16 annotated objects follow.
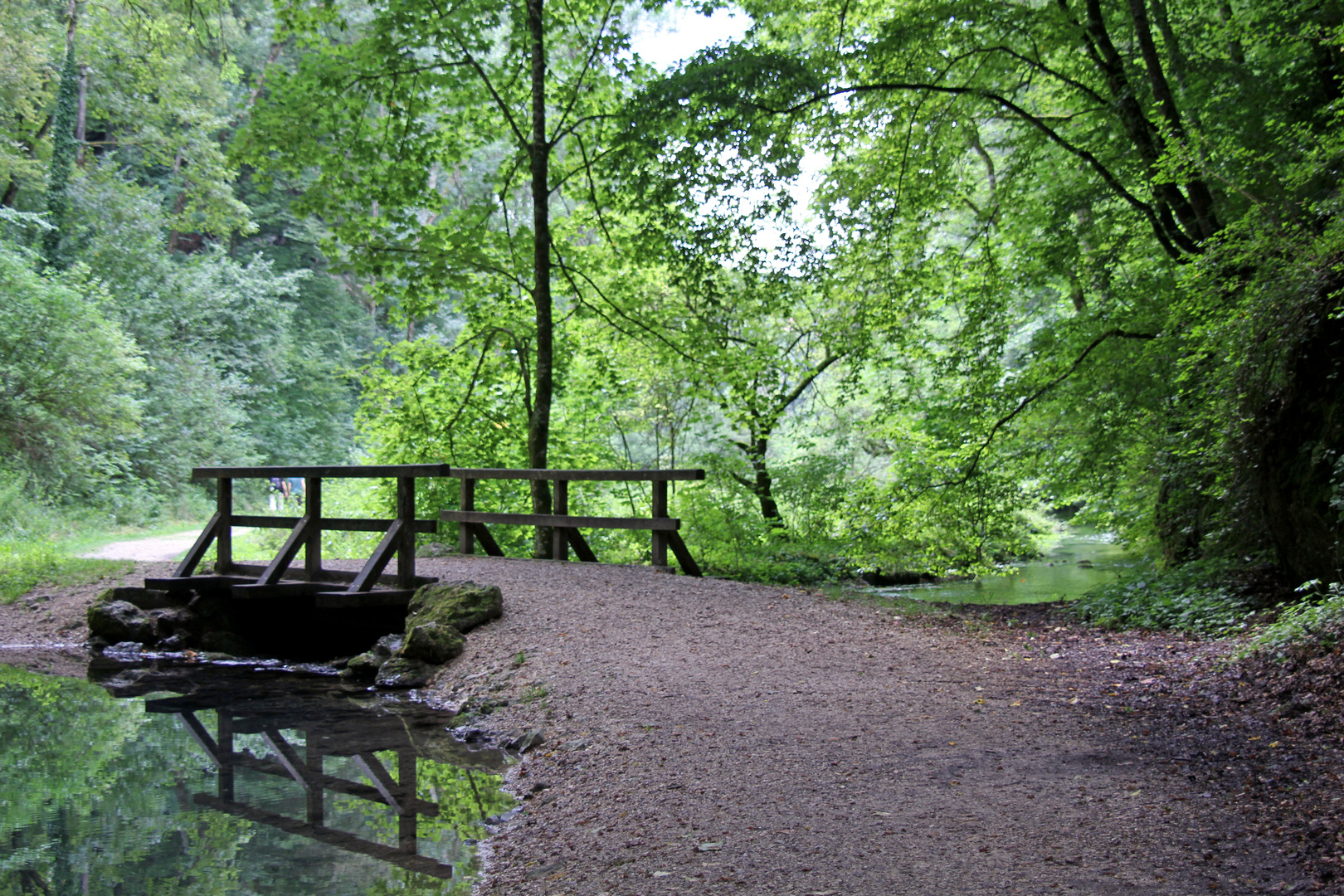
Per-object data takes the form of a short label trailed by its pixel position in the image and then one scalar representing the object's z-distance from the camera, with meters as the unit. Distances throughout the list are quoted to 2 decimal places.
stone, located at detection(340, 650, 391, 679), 8.65
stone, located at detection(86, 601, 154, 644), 9.95
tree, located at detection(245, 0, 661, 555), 12.52
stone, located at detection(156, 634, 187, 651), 10.05
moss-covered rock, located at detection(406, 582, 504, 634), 8.57
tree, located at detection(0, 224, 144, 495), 19.64
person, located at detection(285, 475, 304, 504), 32.77
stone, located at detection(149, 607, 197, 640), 10.11
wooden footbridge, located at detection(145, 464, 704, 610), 8.97
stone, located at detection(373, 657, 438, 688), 8.03
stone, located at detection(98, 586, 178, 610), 10.39
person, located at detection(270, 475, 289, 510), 32.56
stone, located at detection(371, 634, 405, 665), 8.65
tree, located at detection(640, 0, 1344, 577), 8.00
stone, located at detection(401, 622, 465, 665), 8.19
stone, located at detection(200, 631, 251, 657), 10.23
